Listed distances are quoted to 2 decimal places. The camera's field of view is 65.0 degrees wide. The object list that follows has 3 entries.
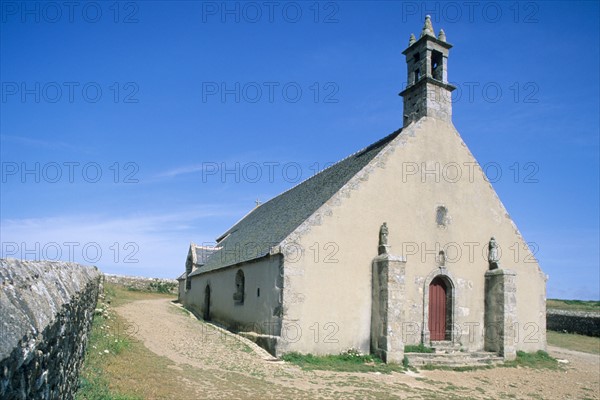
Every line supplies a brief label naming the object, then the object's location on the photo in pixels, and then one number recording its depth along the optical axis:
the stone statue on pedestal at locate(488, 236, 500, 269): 18.81
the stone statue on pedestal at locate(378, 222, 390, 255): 16.28
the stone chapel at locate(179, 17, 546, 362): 15.28
